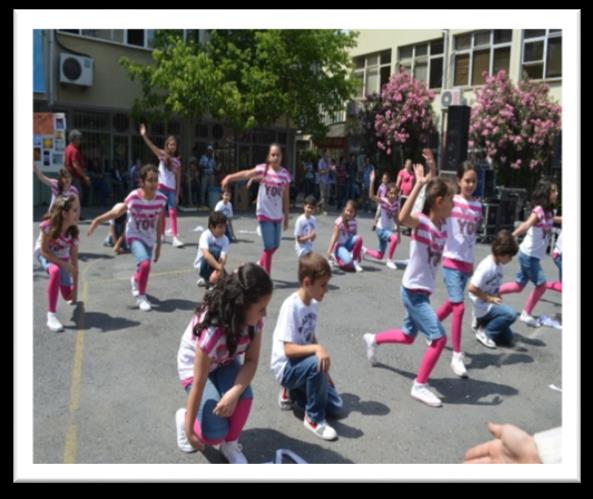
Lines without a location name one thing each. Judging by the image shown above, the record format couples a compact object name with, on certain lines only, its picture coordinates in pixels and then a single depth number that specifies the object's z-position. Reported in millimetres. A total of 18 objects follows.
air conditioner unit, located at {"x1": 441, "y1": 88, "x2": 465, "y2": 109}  20156
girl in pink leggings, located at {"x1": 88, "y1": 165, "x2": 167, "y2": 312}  6938
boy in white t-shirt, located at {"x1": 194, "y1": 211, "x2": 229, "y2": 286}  7594
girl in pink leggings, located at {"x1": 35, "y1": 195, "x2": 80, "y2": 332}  6066
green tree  17703
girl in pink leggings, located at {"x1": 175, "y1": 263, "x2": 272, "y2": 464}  3398
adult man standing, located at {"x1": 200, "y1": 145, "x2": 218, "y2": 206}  19391
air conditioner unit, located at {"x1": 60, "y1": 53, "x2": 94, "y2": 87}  18000
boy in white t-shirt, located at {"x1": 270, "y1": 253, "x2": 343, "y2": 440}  4129
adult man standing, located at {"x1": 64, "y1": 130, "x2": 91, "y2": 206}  10948
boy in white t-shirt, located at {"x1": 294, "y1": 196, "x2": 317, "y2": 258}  9531
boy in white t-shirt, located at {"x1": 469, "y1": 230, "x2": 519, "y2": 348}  6086
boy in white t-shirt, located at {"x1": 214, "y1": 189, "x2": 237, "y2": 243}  10898
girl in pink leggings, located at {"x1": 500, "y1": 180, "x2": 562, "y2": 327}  7082
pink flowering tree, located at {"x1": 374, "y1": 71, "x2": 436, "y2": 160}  21714
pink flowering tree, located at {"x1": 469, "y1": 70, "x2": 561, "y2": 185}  17531
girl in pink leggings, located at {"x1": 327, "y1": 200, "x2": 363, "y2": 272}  9602
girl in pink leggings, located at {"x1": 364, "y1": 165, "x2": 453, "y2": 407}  4809
